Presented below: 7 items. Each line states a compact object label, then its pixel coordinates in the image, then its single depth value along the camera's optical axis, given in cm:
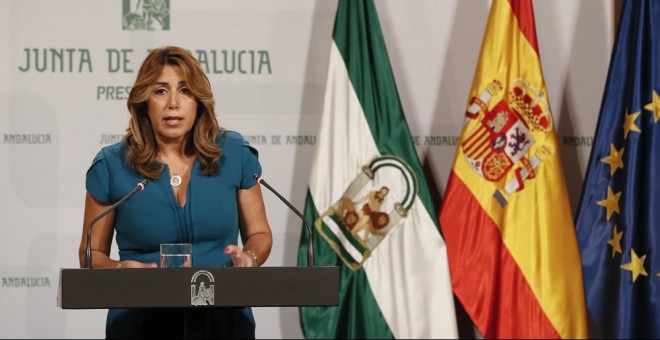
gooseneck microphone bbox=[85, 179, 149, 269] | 502
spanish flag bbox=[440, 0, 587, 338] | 1020
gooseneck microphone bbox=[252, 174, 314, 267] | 522
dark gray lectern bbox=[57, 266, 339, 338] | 466
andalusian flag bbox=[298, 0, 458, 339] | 1029
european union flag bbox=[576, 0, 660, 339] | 1006
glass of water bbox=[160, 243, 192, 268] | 502
